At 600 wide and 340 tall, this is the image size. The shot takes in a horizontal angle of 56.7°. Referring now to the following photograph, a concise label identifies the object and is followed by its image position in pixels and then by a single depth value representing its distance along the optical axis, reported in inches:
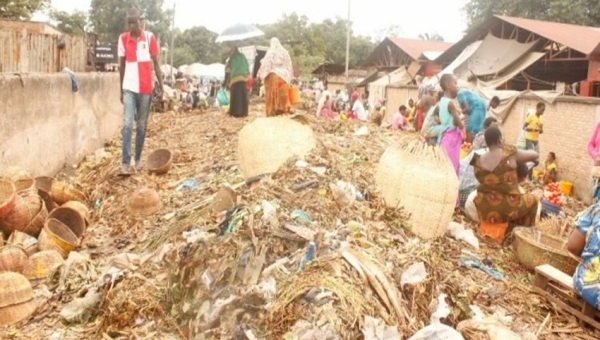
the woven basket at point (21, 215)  182.5
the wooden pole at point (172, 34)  1347.4
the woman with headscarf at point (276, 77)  334.6
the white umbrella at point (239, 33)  443.5
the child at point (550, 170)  402.3
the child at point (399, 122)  494.5
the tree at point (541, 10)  1044.5
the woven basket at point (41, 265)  157.2
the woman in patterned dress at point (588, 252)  135.9
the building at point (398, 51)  1036.5
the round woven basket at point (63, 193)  216.1
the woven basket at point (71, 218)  194.9
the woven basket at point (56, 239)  173.8
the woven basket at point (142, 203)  202.7
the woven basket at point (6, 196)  179.9
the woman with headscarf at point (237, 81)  423.6
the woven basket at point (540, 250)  172.2
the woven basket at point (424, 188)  181.9
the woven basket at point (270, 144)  210.1
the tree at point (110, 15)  1456.7
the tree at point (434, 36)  1854.7
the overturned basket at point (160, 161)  253.1
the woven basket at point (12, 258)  153.9
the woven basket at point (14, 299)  135.9
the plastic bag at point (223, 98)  573.1
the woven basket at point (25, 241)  172.6
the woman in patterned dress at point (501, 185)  207.0
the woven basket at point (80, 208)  198.5
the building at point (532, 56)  598.5
